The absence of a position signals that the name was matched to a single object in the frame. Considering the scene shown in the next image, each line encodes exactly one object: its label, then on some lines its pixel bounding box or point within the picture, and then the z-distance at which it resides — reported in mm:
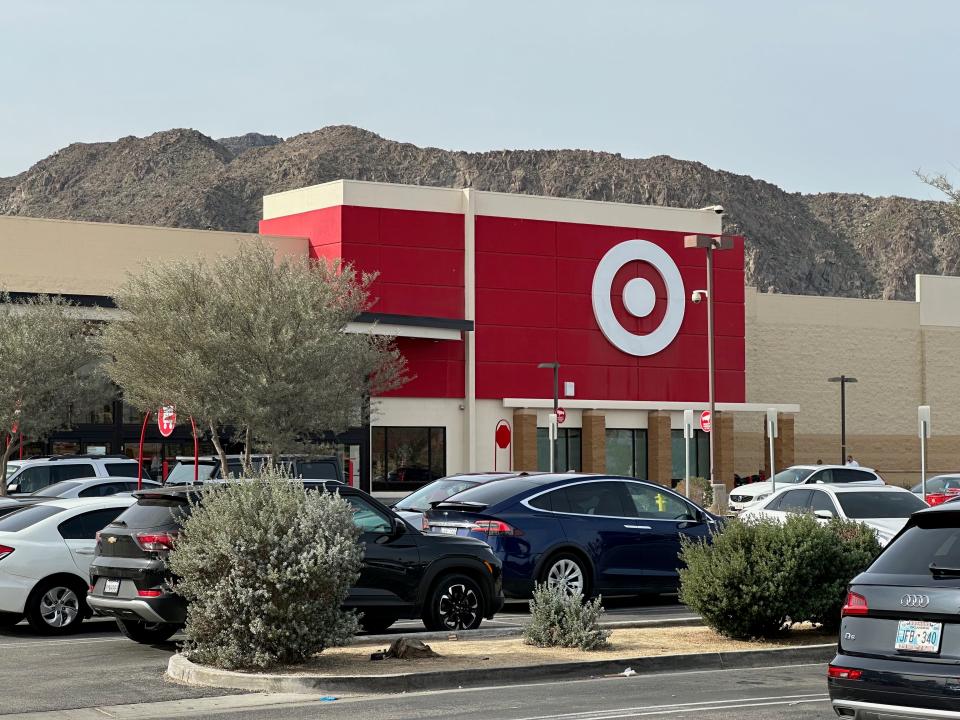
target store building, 47531
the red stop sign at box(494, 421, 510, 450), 44969
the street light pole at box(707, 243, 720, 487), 40312
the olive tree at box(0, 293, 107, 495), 33781
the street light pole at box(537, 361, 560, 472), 42656
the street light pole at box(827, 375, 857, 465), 55438
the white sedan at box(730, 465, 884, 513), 38438
